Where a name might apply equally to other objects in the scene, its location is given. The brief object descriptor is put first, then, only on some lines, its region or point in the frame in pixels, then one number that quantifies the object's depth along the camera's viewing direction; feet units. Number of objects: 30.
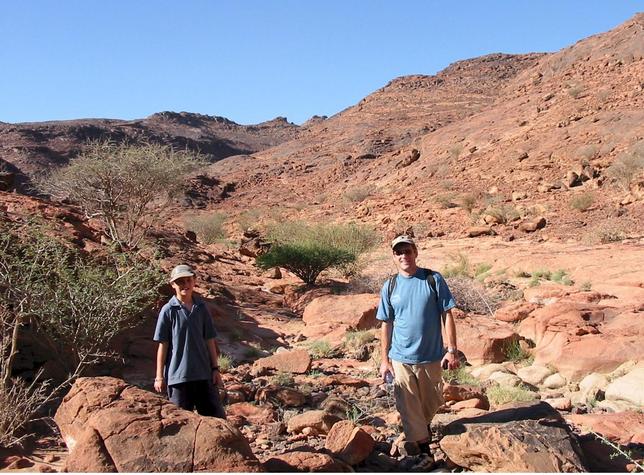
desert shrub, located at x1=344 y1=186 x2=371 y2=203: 91.45
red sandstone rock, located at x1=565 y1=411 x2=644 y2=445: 12.30
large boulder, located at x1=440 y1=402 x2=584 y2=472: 10.16
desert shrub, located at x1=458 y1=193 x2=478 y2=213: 67.05
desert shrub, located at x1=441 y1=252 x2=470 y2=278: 39.06
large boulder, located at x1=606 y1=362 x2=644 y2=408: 15.39
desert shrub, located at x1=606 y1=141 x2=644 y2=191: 57.88
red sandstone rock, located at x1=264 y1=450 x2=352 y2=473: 10.16
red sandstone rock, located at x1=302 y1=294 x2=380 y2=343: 27.37
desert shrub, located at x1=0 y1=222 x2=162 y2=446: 15.11
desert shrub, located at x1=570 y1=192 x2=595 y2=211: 55.93
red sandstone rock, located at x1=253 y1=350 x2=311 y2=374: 20.81
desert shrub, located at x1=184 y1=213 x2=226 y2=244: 76.43
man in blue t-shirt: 11.71
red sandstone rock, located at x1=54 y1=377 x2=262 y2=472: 9.04
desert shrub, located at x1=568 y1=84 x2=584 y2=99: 94.52
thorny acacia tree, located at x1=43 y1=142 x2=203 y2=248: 42.45
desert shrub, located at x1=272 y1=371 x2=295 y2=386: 19.07
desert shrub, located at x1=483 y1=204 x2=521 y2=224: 58.54
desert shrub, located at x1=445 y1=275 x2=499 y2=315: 29.35
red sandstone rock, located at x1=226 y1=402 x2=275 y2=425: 15.29
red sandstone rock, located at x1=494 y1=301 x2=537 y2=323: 25.17
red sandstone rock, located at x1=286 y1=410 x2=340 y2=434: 13.84
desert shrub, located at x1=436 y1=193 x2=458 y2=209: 70.54
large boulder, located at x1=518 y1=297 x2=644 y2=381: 18.28
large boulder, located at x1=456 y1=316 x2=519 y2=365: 20.93
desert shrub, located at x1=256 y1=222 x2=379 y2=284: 40.75
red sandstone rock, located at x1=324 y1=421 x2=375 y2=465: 11.77
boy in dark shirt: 11.82
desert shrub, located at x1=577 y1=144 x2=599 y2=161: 70.74
